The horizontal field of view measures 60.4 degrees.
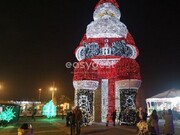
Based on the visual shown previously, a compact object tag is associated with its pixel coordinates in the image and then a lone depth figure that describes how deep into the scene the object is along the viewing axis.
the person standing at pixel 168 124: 7.76
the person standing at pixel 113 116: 10.97
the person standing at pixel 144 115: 8.58
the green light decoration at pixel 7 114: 12.01
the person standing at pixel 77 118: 7.87
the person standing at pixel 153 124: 6.52
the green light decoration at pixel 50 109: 18.25
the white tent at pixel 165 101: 16.19
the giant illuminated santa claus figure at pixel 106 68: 11.02
